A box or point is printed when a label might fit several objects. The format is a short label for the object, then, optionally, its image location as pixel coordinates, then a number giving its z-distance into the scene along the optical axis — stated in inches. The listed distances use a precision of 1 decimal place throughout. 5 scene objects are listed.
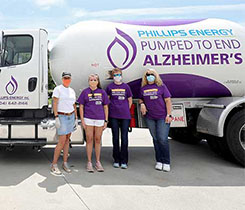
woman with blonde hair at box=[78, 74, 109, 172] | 172.9
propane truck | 185.3
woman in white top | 167.2
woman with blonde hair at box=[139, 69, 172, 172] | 177.3
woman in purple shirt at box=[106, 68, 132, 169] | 179.5
